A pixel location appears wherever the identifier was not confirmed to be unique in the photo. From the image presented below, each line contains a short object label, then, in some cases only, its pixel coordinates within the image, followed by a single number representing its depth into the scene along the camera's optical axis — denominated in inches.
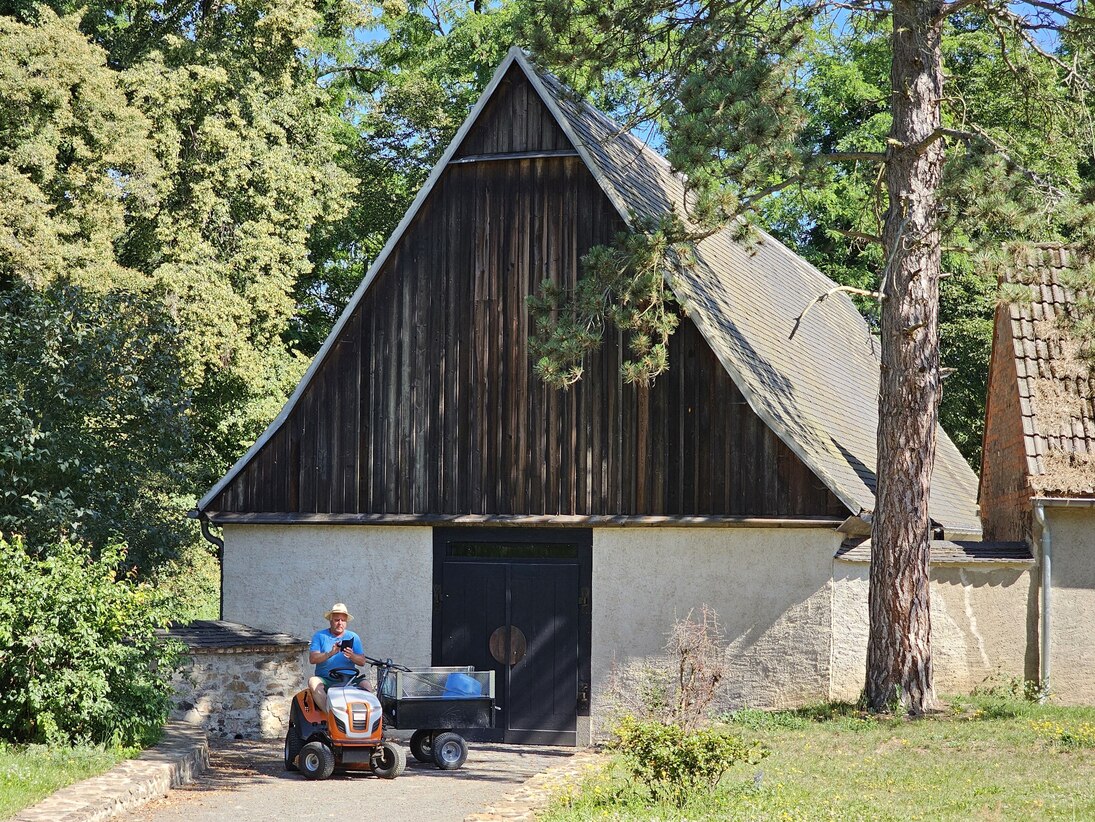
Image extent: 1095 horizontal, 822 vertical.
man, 494.9
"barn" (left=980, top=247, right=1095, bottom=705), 607.5
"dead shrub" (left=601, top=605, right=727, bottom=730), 514.3
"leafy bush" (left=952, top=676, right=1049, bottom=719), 547.5
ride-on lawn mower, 479.2
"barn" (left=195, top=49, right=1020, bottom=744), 597.9
